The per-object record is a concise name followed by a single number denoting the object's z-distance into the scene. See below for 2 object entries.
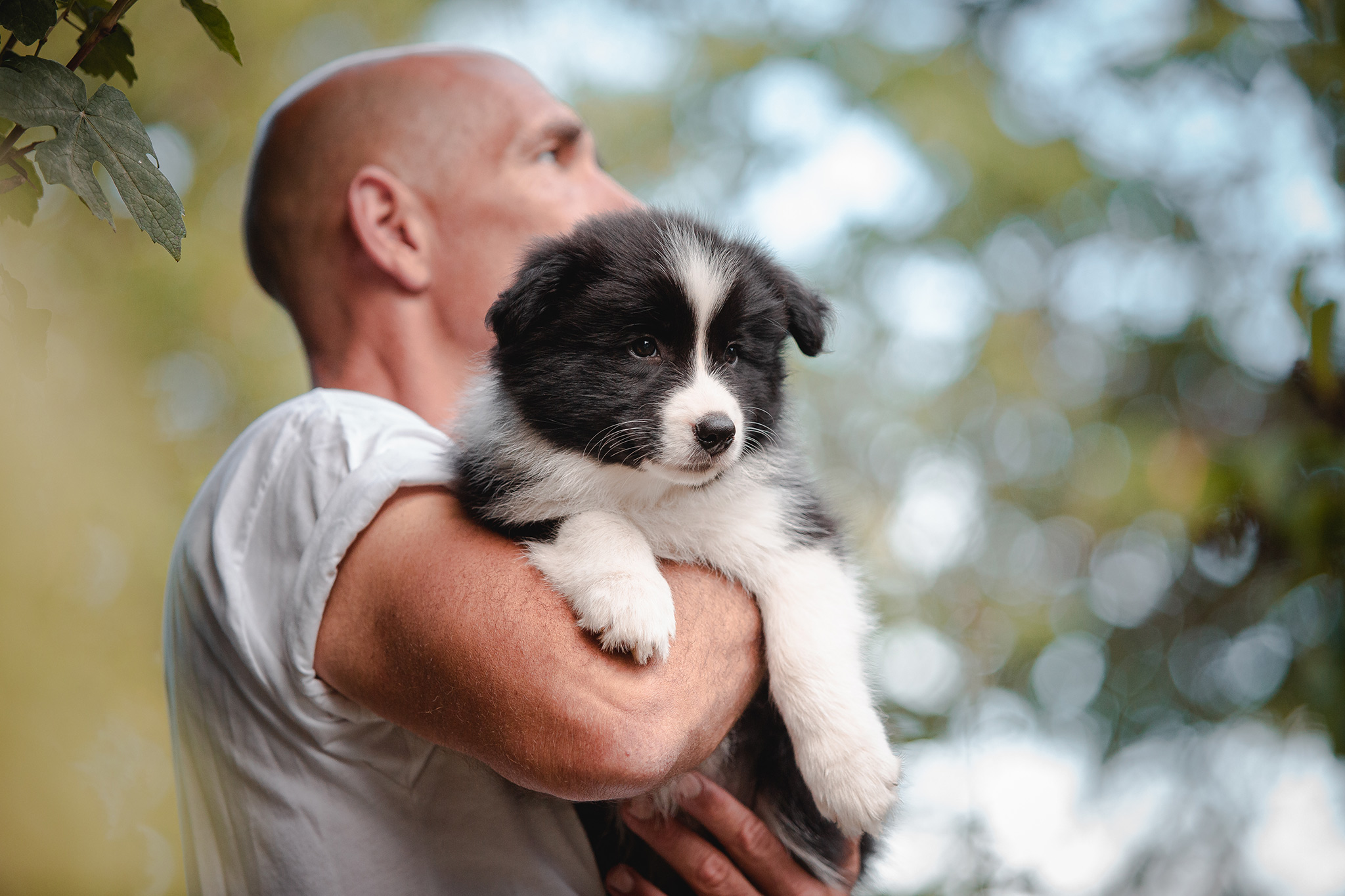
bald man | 1.90
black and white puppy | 1.94
